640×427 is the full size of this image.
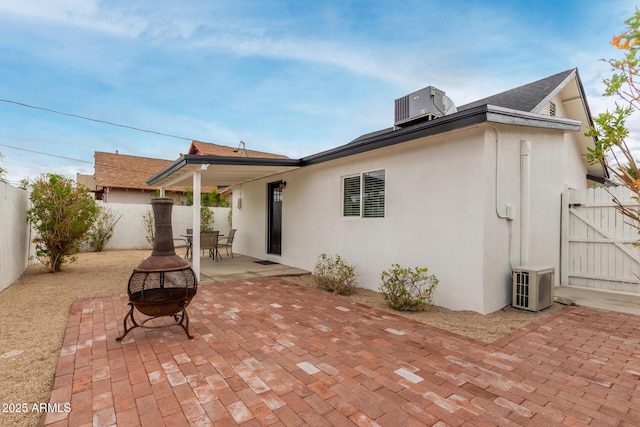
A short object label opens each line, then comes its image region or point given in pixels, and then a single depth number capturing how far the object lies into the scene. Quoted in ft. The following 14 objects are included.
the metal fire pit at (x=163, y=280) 11.62
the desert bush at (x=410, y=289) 16.05
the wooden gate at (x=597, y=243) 19.04
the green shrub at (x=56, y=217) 25.00
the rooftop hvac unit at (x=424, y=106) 20.01
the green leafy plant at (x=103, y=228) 41.04
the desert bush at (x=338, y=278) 19.69
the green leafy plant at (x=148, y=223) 44.91
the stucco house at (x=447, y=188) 15.35
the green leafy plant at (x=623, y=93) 3.46
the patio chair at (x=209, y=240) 30.14
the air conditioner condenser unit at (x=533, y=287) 15.51
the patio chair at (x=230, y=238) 34.24
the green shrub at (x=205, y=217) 47.24
